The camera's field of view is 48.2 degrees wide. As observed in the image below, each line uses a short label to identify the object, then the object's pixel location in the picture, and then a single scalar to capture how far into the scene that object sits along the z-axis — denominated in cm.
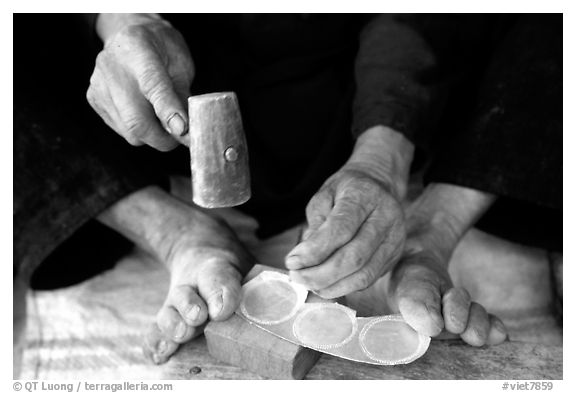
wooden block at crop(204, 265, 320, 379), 126
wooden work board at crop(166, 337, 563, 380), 129
